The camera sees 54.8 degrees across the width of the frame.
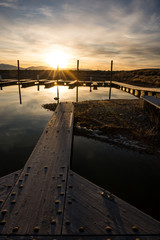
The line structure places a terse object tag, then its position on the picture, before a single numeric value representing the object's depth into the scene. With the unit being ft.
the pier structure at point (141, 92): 52.21
